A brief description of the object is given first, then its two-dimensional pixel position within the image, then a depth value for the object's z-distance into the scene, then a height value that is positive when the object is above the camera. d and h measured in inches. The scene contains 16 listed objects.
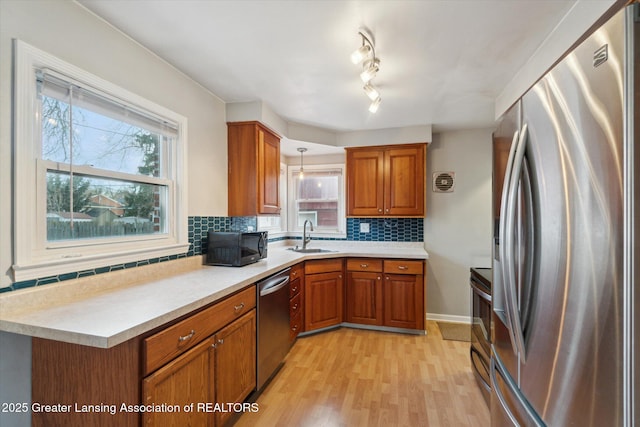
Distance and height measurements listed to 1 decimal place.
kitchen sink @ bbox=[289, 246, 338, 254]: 133.8 -20.0
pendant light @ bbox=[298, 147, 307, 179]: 146.4 +29.0
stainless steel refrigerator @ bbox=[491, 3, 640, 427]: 22.2 -2.7
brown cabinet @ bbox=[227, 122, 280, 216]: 105.8 +16.2
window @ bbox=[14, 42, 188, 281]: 49.1 +8.4
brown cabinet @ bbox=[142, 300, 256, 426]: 47.2 -34.3
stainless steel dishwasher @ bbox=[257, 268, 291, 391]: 80.5 -36.0
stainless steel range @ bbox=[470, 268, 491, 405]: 74.0 -34.2
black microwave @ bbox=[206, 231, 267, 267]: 88.6 -12.5
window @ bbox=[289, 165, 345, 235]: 158.2 +6.5
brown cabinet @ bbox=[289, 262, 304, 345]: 107.0 -36.8
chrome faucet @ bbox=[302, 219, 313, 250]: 140.8 -15.7
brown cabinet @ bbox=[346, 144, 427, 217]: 132.5 +14.6
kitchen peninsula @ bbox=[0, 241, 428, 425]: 41.3 -18.4
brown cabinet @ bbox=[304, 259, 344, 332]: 119.9 -37.1
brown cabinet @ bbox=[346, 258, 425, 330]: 122.6 -37.3
